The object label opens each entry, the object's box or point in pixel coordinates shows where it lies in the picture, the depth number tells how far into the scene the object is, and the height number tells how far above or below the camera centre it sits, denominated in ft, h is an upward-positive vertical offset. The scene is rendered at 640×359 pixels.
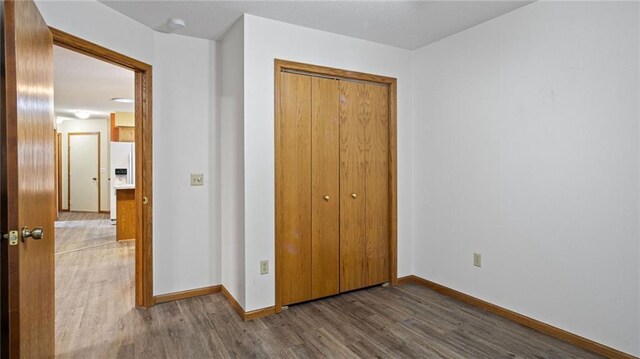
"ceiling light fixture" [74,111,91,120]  25.91 +4.39
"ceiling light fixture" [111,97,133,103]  20.90 +4.36
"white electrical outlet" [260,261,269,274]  9.51 -2.38
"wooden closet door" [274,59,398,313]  9.64 +1.24
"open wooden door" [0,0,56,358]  5.07 -0.10
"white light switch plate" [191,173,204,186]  10.69 -0.11
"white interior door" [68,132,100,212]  29.40 +0.56
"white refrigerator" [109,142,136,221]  24.21 +0.67
